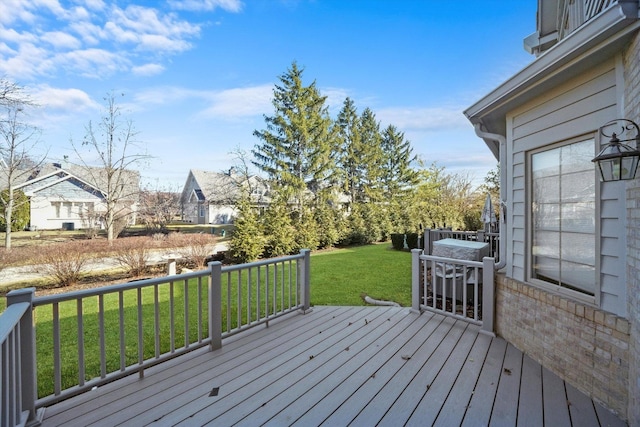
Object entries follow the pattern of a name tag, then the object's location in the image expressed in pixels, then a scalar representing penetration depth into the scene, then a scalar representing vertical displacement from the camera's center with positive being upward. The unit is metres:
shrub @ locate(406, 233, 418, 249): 13.80 -1.42
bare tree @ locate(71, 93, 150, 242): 13.52 +2.84
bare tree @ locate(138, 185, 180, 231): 18.45 +0.11
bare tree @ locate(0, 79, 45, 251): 10.88 +2.75
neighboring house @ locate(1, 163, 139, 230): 20.36 +0.99
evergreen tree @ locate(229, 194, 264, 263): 10.62 -0.96
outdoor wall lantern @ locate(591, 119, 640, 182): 1.92 +0.32
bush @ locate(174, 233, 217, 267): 9.93 -1.28
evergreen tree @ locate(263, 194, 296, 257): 11.85 -0.84
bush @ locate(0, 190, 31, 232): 14.42 -0.15
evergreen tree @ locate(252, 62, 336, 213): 15.84 +3.88
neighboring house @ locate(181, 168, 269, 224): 28.94 +0.94
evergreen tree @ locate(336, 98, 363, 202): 20.75 +4.30
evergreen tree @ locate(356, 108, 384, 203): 20.56 +3.18
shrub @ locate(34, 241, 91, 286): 7.60 -1.33
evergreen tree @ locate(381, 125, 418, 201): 22.27 +3.39
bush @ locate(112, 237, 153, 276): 8.66 -1.30
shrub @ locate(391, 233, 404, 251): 14.05 -1.50
